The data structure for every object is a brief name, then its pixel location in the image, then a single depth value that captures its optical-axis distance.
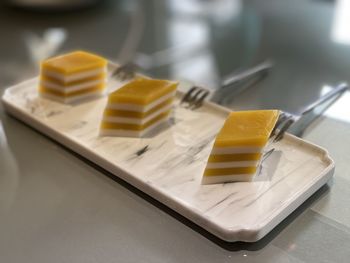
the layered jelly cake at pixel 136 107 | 0.66
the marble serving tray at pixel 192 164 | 0.53
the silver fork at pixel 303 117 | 0.66
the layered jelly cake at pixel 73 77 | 0.75
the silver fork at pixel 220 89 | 0.75
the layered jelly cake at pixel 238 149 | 0.56
